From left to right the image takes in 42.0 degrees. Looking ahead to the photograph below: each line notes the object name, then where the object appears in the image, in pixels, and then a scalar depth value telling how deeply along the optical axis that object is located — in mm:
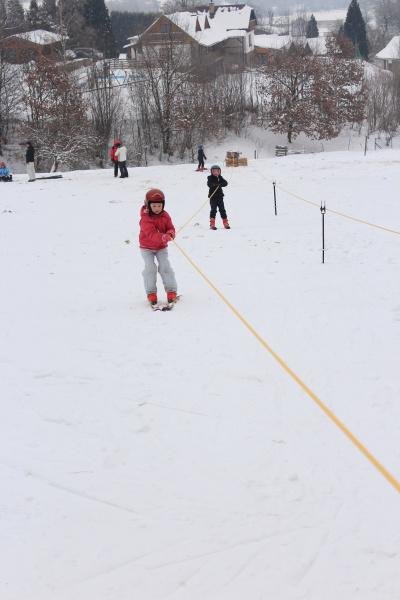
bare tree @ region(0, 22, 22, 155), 41250
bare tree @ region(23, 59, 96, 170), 35344
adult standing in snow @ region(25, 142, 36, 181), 22761
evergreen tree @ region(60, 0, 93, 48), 54875
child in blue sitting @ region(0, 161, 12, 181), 23703
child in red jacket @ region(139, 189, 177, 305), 7332
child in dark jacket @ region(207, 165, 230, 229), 13453
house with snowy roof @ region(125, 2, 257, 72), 46375
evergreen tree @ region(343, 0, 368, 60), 79562
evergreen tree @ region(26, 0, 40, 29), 60803
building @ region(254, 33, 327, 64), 65375
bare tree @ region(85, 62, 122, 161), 42781
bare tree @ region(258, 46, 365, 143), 43531
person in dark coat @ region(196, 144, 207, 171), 25406
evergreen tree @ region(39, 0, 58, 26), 60062
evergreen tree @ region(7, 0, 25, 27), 55906
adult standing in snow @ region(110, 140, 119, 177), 23727
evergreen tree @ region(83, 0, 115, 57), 57750
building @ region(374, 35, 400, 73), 73250
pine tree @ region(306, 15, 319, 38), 104438
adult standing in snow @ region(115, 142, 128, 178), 23719
